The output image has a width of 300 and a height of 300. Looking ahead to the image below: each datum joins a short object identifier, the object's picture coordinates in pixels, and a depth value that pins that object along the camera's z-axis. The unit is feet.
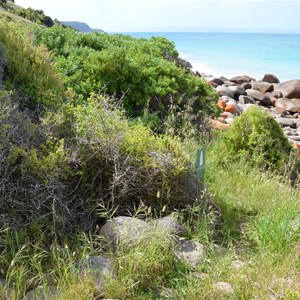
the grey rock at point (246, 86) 50.14
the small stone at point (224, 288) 7.64
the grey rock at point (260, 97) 43.33
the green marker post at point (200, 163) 11.18
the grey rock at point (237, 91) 43.38
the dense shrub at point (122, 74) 17.84
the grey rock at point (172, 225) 9.03
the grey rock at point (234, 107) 32.50
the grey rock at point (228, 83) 50.44
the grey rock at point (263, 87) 49.80
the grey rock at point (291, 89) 47.57
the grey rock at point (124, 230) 8.56
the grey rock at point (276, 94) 47.71
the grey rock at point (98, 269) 7.79
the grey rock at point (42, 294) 7.31
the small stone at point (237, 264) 8.35
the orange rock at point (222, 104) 33.18
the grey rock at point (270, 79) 58.26
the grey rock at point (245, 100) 40.56
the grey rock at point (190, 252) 8.72
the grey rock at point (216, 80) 49.88
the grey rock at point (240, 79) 54.47
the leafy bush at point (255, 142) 15.77
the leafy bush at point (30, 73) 12.49
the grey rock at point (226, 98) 37.10
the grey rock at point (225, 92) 41.61
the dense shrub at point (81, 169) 9.18
